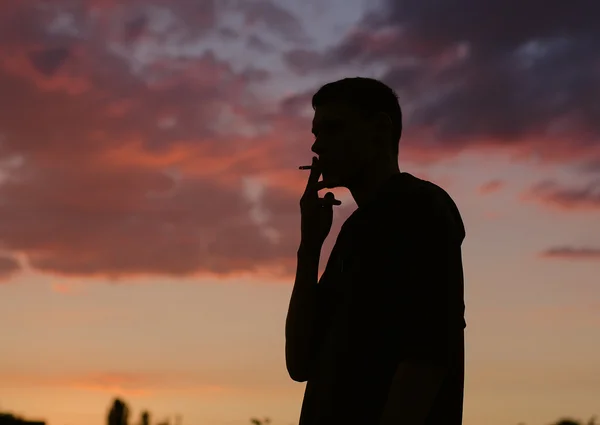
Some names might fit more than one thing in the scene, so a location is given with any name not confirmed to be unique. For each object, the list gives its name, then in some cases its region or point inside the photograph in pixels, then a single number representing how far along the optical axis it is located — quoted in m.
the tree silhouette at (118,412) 26.83
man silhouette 4.45
